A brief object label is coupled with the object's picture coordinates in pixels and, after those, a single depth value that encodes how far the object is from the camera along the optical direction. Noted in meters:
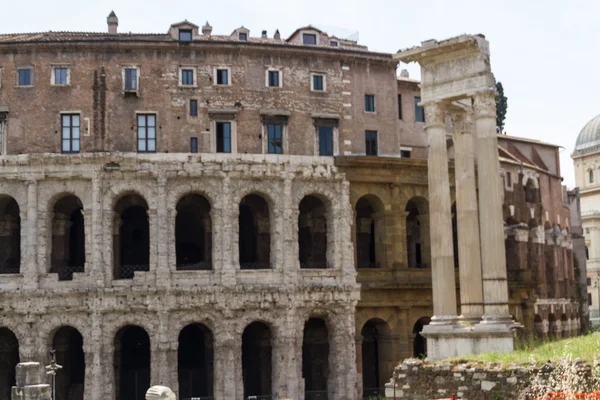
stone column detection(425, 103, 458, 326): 29.83
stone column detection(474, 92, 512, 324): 28.61
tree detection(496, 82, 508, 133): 67.32
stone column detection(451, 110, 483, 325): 29.72
